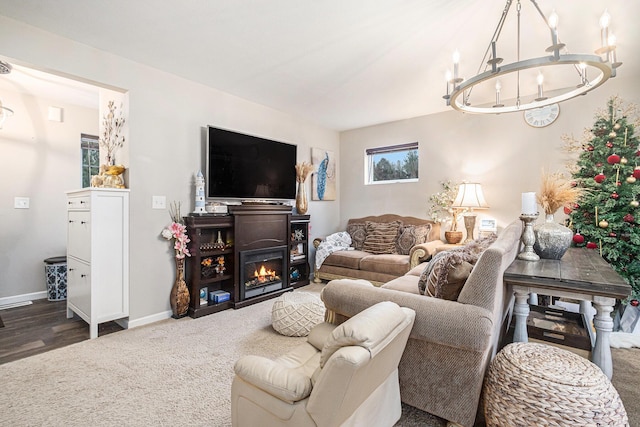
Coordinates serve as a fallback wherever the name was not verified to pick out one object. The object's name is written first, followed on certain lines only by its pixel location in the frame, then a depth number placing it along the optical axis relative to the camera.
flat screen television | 3.36
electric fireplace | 3.46
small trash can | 3.63
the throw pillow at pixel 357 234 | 4.70
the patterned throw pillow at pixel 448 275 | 1.60
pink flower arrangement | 3.05
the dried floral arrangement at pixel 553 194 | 2.27
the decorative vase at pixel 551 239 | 2.21
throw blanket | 4.48
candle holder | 2.19
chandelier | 1.41
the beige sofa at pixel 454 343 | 1.41
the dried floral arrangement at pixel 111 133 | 2.96
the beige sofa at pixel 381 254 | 3.83
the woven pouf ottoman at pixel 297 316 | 2.64
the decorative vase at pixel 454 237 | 4.08
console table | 1.58
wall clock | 3.56
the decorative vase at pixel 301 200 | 4.37
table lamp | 3.85
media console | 3.18
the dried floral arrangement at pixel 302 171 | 4.37
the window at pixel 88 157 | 4.14
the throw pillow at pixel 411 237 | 4.22
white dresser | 2.62
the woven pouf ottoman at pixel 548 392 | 1.20
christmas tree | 2.78
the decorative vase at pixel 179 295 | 3.08
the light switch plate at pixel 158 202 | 3.03
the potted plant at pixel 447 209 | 4.11
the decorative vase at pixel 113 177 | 2.79
